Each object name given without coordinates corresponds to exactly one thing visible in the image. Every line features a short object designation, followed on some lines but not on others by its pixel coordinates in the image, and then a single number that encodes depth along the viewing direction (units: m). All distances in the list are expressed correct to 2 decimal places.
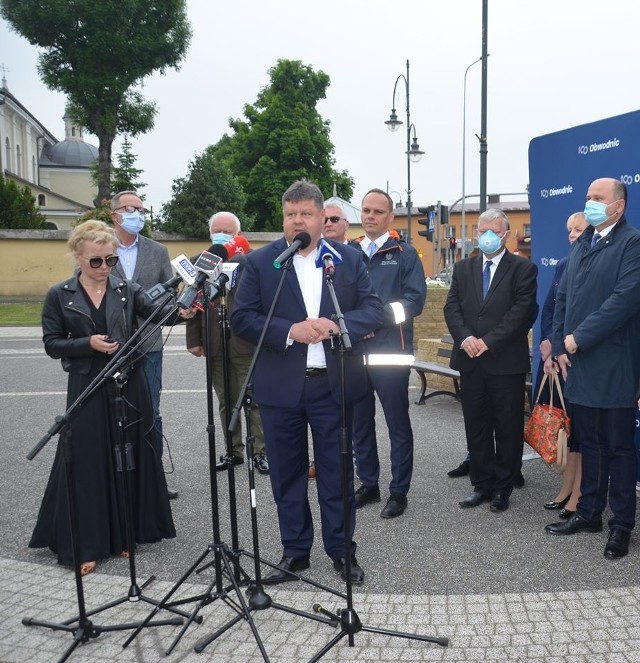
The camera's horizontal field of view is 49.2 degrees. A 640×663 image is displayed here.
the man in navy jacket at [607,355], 4.17
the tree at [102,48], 32.59
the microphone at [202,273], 3.03
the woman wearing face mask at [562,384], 4.89
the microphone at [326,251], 3.84
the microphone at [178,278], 3.21
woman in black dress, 4.15
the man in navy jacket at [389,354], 4.99
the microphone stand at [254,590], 2.96
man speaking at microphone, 3.79
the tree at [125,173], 31.47
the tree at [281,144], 41.97
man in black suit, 4.96
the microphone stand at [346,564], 2.99
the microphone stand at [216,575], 3.20
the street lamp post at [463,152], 37.13
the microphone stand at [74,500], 3.11
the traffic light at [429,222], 21.34
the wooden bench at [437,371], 8.58
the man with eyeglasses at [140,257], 5.14
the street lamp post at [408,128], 25.05
